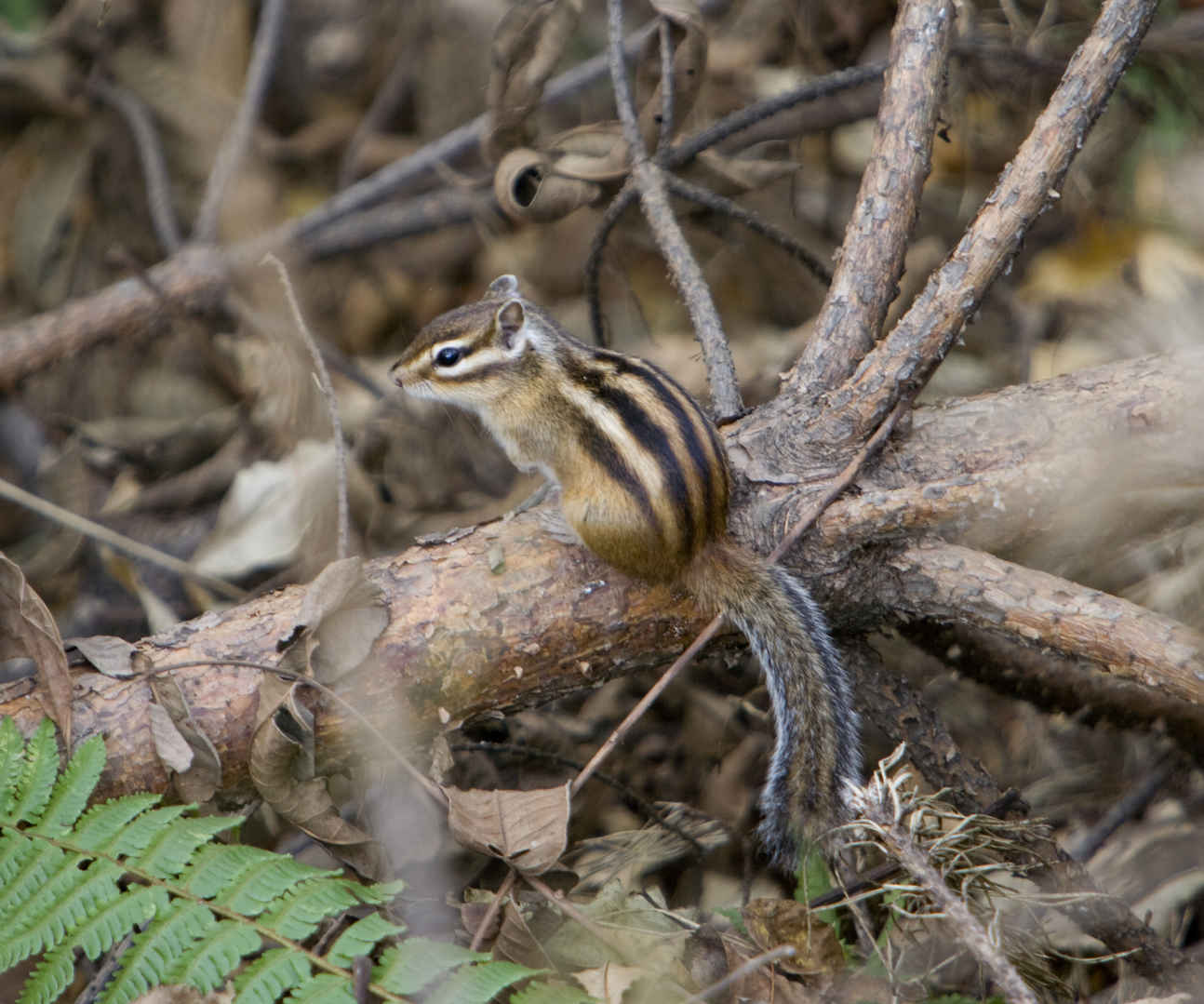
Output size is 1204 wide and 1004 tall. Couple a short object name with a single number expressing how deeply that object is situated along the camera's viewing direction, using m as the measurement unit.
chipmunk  4.78
